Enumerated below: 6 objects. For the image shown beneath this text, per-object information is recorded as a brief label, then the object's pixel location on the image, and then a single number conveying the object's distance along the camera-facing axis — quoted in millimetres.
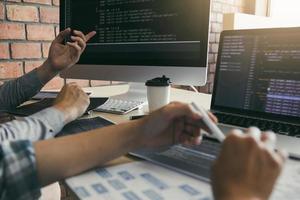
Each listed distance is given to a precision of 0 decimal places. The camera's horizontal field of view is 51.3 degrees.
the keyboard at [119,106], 959
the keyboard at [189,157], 528
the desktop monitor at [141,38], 906
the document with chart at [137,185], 456
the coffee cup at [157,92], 887
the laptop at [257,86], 654
